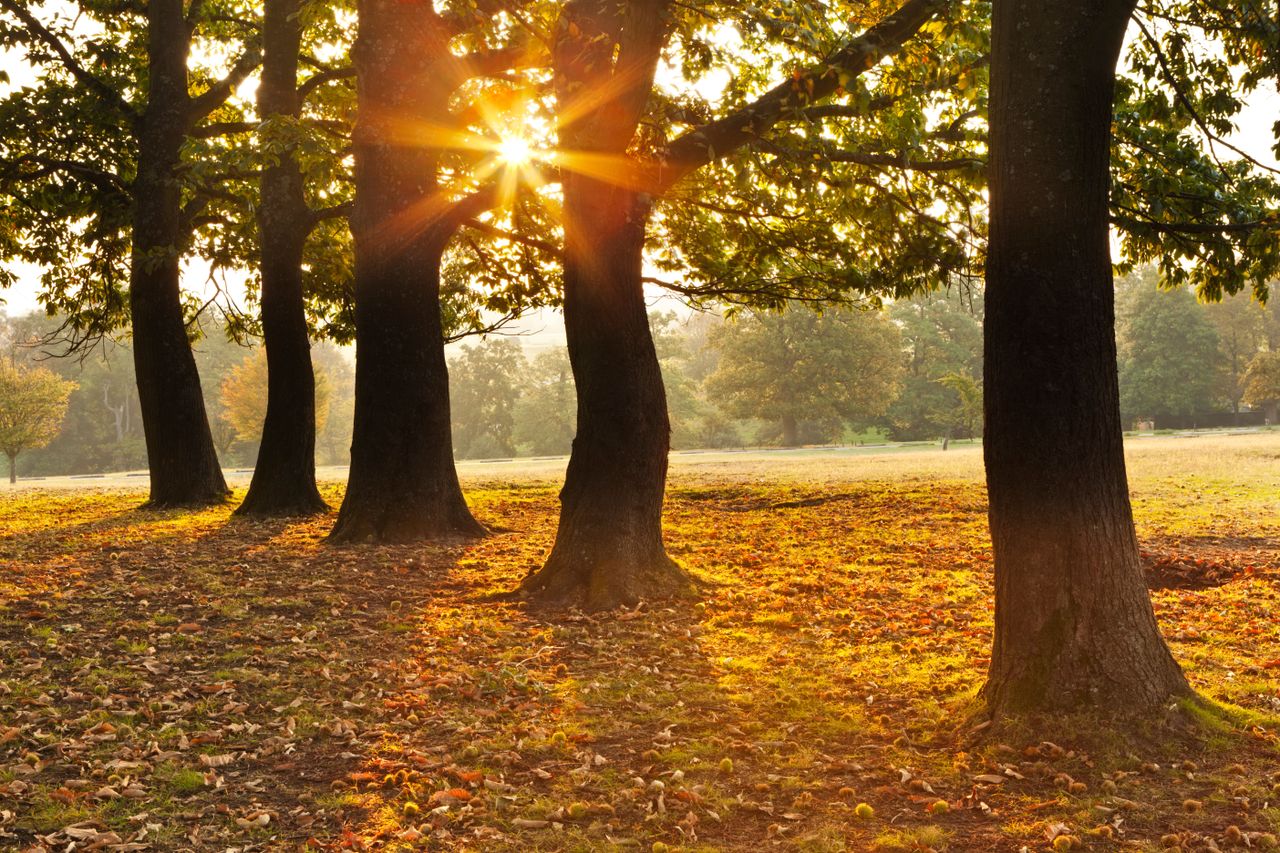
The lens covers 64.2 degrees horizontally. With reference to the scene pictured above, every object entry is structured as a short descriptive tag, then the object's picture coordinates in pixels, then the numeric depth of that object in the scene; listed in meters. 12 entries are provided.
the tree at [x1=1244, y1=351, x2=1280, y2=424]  63.75
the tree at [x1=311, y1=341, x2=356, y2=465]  85.62
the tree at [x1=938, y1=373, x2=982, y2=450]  52.16
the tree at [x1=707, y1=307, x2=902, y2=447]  65.56
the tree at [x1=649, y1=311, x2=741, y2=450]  75.50
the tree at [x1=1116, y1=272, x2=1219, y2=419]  73.06
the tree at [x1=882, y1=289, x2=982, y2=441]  71.18
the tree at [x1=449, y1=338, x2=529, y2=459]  81.12
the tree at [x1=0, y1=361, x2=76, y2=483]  43.12
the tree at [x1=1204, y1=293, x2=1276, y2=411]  75.74
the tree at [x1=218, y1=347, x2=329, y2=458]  57.12
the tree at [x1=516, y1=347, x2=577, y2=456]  77.81
